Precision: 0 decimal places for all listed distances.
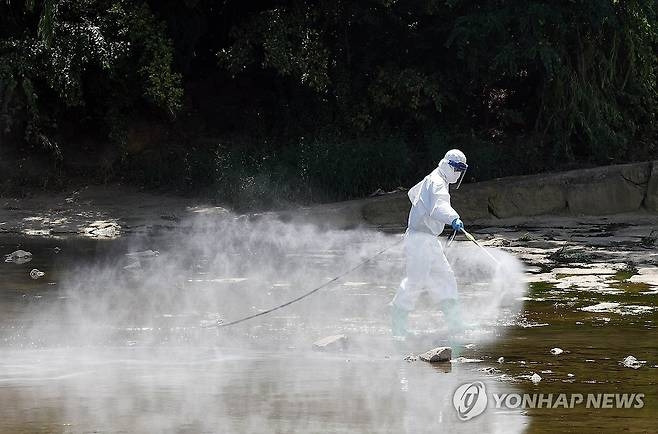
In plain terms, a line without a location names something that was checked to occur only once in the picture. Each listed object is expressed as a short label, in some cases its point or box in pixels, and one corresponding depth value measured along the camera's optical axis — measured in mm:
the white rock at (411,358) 17922
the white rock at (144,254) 31125
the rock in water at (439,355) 17531
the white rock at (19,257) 30406
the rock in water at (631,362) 17141
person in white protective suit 20609
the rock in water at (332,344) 18734
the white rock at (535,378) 16172
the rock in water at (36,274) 27534
